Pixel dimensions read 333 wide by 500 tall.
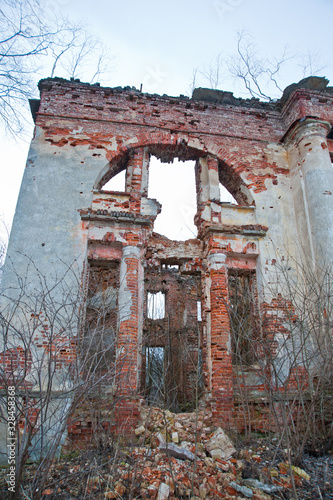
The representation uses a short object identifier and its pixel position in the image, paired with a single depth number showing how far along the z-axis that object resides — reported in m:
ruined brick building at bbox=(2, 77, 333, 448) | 7.11
